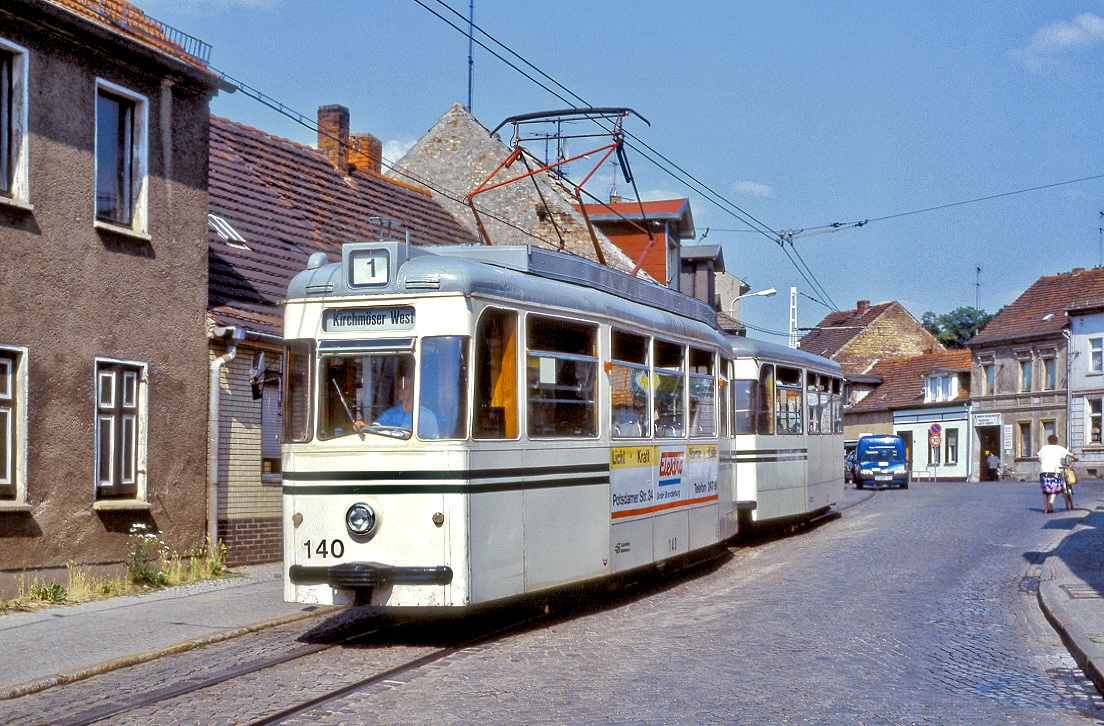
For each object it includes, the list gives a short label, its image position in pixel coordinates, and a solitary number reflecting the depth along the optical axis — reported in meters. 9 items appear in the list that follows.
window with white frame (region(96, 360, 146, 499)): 14.24
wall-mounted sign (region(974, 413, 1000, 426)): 62.62
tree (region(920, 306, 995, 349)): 92.56
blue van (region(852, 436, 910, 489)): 42.78
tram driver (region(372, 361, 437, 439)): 10.02
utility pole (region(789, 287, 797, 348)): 46.31
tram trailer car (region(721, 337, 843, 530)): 19.06
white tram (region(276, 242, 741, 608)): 9.91
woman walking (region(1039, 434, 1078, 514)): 26.03
